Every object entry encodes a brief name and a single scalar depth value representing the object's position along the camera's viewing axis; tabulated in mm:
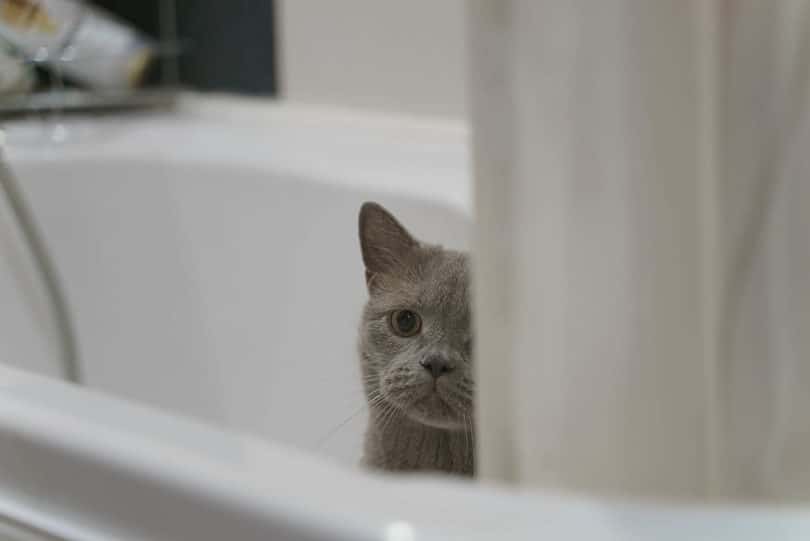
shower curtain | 1330
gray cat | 1559
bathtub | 1320
